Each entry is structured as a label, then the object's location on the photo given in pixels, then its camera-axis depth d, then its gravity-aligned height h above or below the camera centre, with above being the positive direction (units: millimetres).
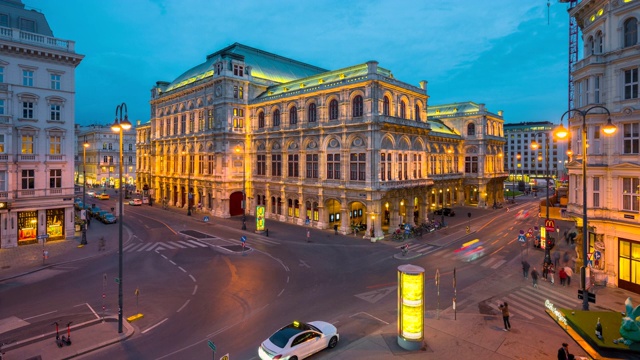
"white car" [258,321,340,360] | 13617 -6812
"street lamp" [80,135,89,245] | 35250 -6084
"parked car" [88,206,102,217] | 53062 -5178
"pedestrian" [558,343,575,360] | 13108 -6828
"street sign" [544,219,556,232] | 28308 -4105
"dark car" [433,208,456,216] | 55562 -5787
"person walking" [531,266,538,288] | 23628 -6922
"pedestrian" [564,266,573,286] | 23734 -6728
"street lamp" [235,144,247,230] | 51969 +3304
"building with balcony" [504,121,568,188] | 150875 +11184
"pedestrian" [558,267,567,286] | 23828 -6933
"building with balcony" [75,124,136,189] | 107062 +5994
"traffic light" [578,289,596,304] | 15901 -5611
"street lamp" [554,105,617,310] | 15914 -2385
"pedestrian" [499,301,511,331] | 16922 -6862
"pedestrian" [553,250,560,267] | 28070 -6805
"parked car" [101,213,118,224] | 48812 -5900
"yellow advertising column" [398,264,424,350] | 15102 -5916
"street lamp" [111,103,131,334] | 16861 +2563
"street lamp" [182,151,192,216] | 60166 +1960
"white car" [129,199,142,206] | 66781 -4799
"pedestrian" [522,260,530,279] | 25458 -6890
